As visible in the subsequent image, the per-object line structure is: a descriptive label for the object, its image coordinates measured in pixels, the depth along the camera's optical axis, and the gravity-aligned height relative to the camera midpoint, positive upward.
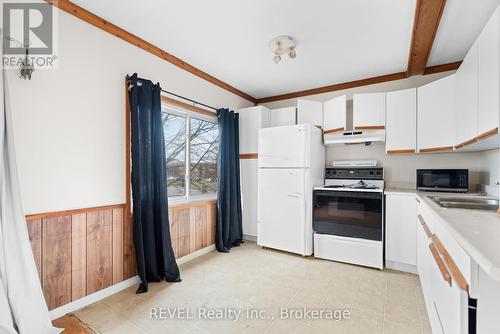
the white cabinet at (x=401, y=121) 2.78 +0.53
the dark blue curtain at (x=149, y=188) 2.20 -0.22
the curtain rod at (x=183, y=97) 2.25 +0.81
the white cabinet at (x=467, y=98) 1.69 +0.55
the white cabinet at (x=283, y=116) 3.59 +0.77
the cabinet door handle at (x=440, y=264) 1.07 -0.51
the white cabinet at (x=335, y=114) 3.15 +0.70
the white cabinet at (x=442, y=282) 0.90 -0.57
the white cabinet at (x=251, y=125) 3.62 +0.63
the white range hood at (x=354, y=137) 2.97 +0.38
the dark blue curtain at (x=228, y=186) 3.29 -0.30
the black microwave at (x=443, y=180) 2.56 -0.16
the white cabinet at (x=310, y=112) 3.43 +0.78
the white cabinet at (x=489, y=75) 1.32 +0.54
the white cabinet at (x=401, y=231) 2.55 -0.72
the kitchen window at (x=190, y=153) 2.82 +0.17
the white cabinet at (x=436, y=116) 2.50 +0.55
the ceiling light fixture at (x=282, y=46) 2.30 +1.20
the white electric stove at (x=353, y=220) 2.72 -0.66
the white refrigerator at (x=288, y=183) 3.07 -0.24
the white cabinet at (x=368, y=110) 2.95 +0.70
